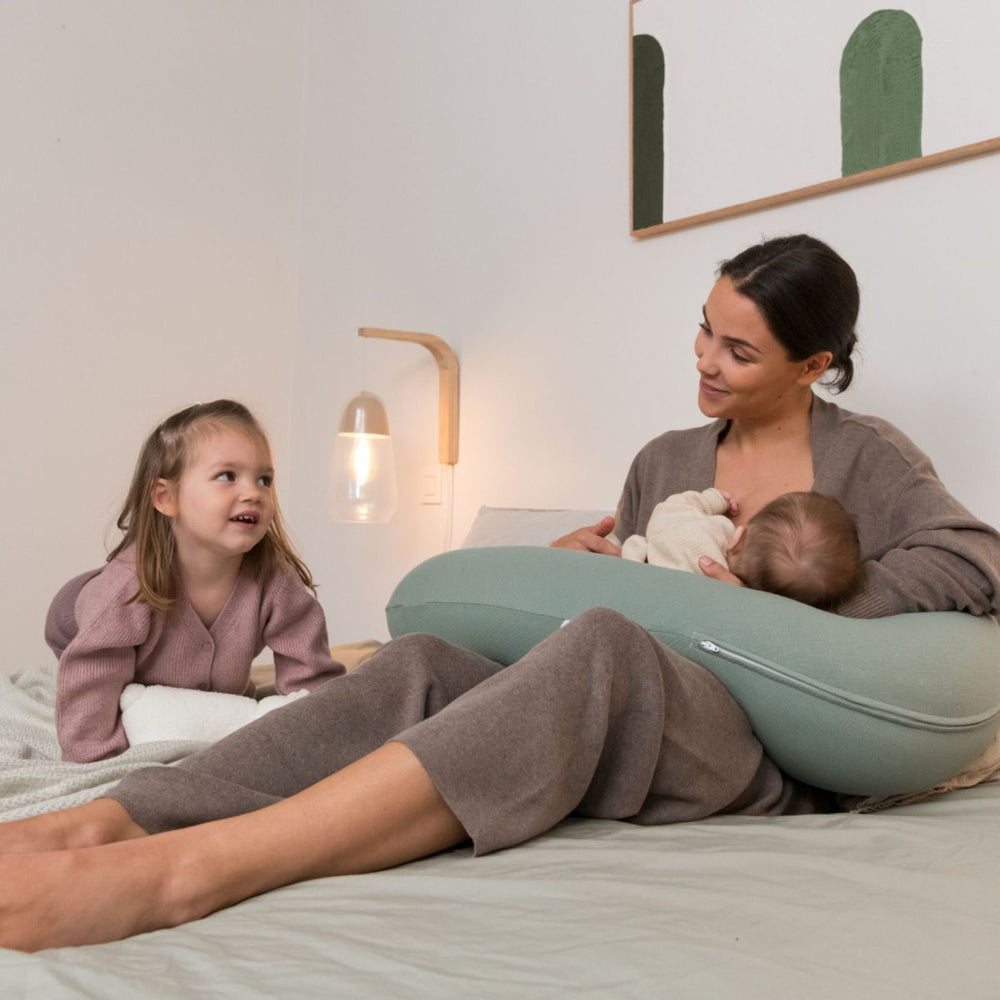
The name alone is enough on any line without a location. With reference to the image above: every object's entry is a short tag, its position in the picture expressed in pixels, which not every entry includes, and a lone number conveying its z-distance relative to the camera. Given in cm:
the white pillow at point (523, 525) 235
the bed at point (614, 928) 75
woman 91
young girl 171
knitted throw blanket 123
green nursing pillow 124
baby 147
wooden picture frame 203
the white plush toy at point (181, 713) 160
